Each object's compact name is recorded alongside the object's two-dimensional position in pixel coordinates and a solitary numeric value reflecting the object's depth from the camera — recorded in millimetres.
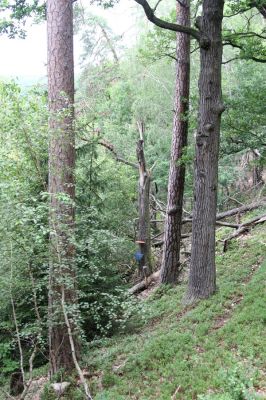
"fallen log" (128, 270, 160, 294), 9438
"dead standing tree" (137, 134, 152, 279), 9992
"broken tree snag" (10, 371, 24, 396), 5547
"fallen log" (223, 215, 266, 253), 9962
